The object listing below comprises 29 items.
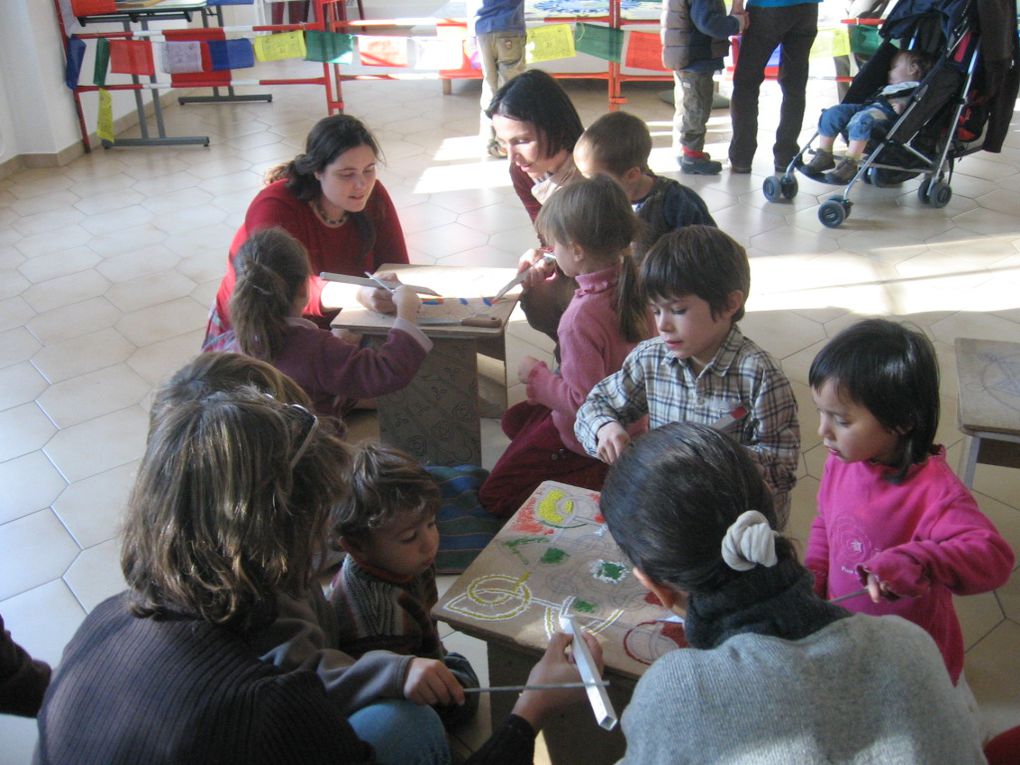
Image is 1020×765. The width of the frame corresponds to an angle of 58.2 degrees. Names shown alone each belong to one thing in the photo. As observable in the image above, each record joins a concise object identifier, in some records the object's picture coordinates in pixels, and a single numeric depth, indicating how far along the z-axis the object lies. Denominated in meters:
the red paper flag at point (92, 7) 5.15
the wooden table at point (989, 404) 1.83
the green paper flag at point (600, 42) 5.53
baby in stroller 4.17
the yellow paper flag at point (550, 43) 5.43
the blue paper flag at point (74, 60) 5.16
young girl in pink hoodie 1.27
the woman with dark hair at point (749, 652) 0.84
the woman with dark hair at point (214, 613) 0.99
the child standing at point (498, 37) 4.67
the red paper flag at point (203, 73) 5.41
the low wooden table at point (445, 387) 2.38
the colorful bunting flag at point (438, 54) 5.58
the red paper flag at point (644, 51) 5.50
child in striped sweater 1.55
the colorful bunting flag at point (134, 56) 5.27
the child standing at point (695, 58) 4.40
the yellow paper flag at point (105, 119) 5.16
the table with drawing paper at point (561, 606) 1.32
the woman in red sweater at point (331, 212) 2.50
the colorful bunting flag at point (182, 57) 5.42
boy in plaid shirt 1.66
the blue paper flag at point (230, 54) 5.46
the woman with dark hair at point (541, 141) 2.59
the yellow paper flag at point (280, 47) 5.53
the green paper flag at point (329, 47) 5.62
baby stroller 3.96
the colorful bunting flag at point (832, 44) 5.39
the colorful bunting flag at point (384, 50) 5.71
